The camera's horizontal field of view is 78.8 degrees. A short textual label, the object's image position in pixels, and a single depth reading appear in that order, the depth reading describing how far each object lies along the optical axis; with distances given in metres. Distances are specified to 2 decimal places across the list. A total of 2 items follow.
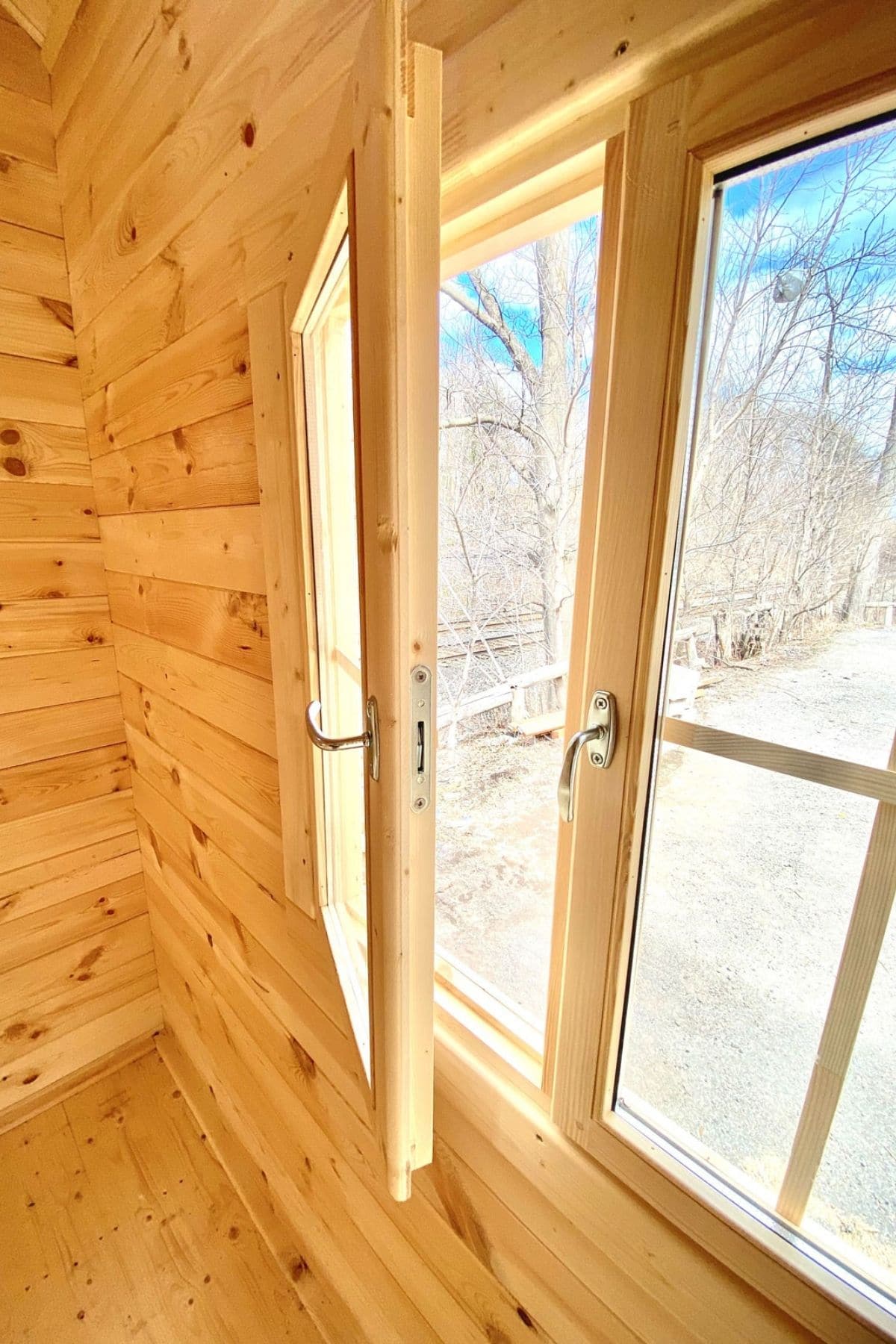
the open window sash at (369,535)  0.46
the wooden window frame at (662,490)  0.39
